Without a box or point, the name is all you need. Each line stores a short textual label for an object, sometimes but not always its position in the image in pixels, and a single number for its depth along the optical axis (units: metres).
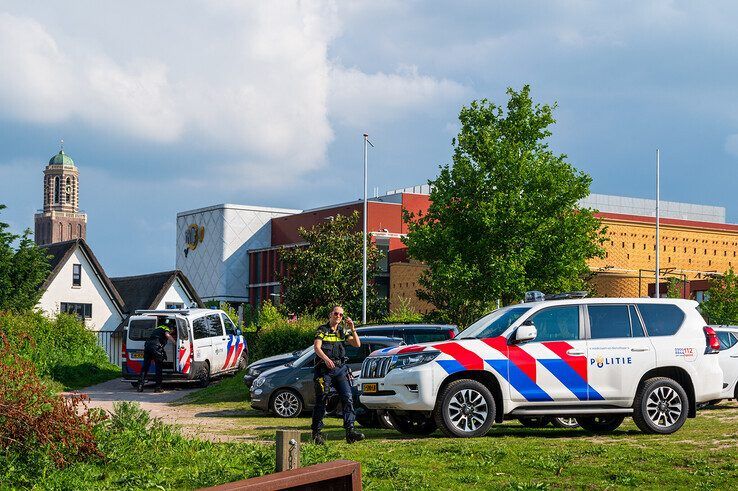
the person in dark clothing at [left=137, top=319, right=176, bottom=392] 29.50
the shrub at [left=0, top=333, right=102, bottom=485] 11.86
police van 30.11
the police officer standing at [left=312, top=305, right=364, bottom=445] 14.79
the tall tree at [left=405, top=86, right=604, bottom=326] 35.94
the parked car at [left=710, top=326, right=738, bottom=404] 22.84
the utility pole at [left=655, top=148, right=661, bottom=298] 55.52
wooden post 7.61
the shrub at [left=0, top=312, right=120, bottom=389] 32.62
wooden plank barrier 6.39
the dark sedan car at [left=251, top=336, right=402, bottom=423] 21.58
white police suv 15.05
